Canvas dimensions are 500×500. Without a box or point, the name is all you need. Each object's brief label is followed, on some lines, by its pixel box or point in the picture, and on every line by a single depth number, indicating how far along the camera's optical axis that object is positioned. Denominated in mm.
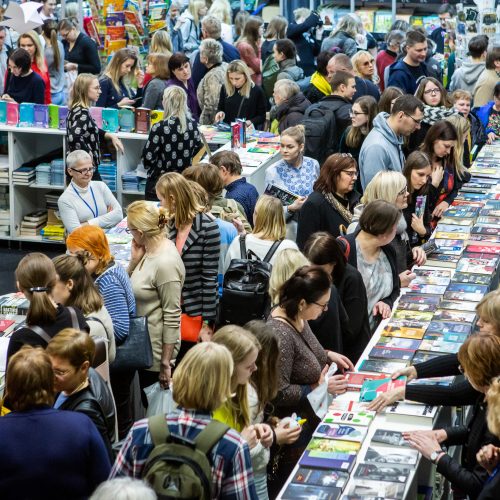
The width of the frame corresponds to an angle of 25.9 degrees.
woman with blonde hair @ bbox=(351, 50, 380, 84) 10953
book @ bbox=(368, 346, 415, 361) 5625
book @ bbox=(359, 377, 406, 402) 5133
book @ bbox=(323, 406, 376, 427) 4926
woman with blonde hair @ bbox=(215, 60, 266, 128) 10344
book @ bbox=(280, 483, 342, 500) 4234
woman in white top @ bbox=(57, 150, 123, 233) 7621
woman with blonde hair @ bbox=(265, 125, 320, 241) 8078
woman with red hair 5562
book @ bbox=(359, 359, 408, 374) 5484
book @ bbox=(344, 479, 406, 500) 4246
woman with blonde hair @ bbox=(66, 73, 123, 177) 9016
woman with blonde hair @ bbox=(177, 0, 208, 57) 14367
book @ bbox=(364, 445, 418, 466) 4543
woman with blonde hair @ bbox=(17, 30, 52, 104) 11312
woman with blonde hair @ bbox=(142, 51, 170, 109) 10562
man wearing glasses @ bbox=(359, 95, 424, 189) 7973
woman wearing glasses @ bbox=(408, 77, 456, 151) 9008
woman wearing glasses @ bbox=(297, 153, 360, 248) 7023
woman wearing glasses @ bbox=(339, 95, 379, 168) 8719
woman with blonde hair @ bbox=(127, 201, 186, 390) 5836
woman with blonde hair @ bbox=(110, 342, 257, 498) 3547
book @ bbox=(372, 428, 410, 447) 4707
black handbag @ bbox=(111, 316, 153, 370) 5582
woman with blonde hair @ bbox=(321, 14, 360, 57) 12781
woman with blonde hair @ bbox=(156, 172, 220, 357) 6258
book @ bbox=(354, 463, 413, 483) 4383
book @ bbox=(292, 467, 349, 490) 4340
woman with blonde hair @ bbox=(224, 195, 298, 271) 6375
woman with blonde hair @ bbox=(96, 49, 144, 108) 10602
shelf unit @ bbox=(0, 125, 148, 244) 10008
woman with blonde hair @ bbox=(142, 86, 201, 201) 8625
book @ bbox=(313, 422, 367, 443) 4766
